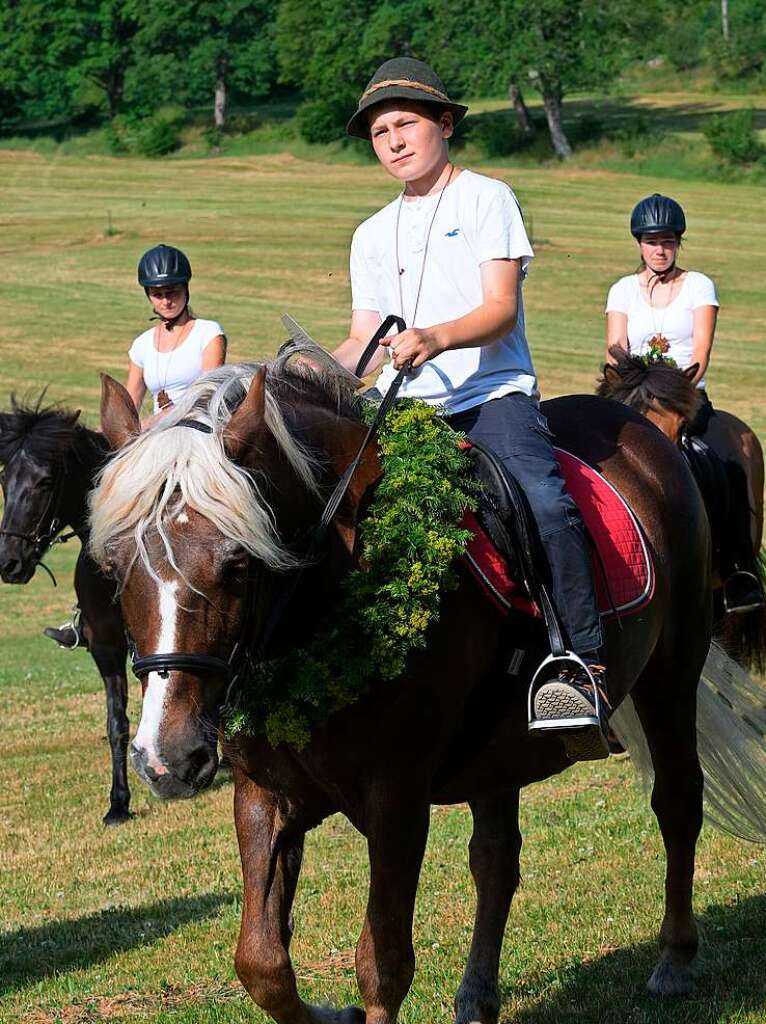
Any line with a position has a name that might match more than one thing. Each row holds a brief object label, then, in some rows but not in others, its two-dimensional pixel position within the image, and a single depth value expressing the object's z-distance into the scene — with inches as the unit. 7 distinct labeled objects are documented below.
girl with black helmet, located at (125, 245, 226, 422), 402.3
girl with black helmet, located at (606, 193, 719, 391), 393.4
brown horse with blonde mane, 161.2
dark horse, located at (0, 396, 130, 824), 416.2
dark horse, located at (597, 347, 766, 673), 360.5
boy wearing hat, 205.2
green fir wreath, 178.7
